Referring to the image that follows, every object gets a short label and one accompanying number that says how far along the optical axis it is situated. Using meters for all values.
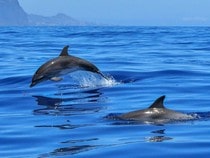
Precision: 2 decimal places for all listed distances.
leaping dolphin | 16.88
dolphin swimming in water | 12.12
